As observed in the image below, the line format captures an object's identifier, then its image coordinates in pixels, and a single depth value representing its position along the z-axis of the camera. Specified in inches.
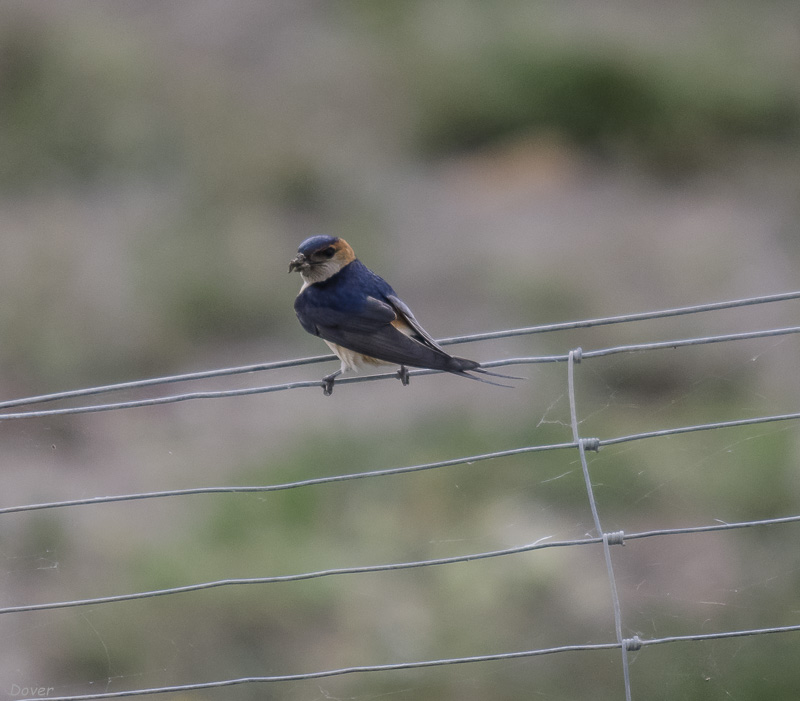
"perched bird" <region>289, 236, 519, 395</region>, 307.6
